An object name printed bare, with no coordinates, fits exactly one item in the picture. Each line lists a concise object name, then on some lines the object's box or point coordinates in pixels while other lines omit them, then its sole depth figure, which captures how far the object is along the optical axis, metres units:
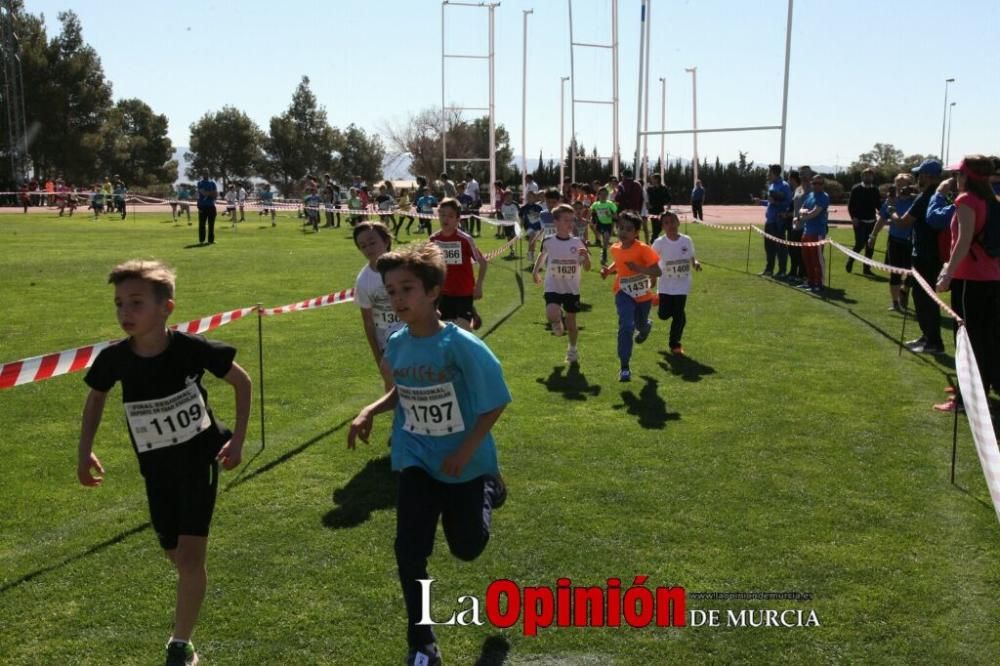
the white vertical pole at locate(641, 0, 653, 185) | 27.48
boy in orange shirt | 9.72
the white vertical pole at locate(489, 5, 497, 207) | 38.04
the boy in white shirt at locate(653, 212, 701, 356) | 10.84
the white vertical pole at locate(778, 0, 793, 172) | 23.34
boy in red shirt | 8.72
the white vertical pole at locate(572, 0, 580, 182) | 37.16
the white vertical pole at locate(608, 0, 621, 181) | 35.34
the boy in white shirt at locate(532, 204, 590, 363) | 10.55
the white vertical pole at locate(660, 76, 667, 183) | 45.93
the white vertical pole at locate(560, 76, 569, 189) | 41.90
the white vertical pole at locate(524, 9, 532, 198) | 43.16
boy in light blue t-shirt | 4.01
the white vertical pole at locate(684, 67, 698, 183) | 42.12
